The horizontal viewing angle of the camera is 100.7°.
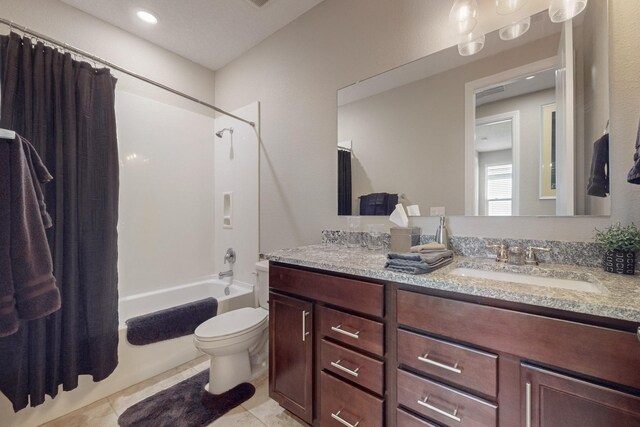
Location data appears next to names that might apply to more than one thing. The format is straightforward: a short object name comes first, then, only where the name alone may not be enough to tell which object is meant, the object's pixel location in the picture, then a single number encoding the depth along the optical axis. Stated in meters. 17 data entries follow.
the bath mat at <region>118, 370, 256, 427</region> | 1.47
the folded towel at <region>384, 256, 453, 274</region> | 0.97
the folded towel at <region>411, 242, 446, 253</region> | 1.20
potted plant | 0.93
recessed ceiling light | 2.00
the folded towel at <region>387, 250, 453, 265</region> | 1.00
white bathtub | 2.21
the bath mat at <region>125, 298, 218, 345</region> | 1.80
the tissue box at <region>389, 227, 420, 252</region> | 1.33
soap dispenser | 1.38
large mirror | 1.12
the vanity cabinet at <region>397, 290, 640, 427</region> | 0.65
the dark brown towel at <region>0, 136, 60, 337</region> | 1.06
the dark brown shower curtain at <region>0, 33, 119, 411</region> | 1.39
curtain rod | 1.40
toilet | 1.62
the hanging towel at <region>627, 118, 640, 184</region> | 0.86
